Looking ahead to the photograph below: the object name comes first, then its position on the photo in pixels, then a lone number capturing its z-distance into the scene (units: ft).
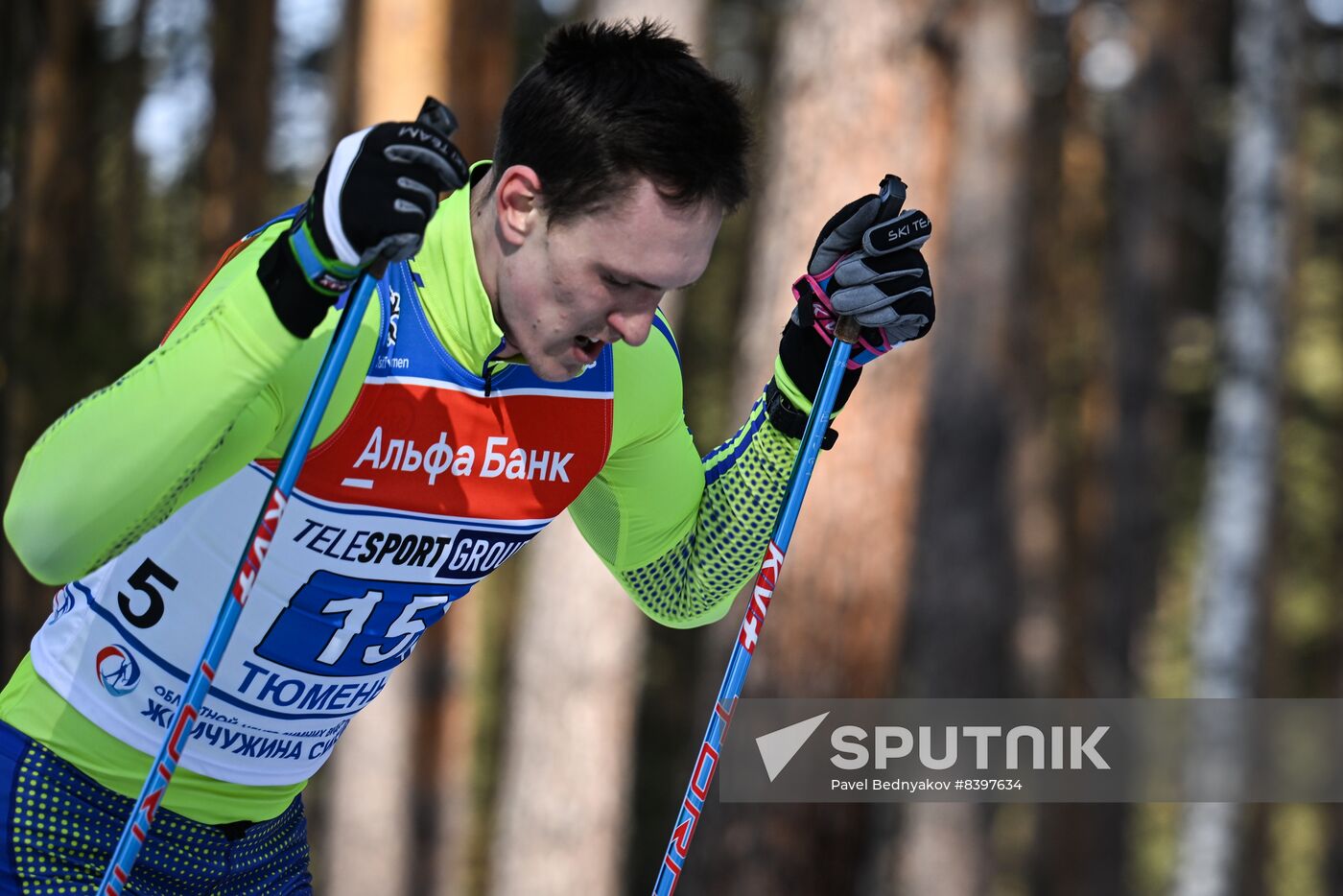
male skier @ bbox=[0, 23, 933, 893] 15.49
